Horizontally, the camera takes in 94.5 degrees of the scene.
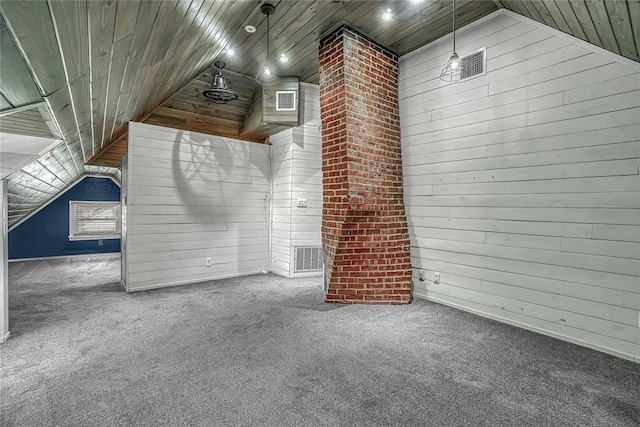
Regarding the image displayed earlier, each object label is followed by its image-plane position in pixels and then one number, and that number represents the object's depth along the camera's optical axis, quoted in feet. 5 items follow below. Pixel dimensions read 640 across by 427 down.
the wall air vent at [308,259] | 14.51
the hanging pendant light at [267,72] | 8.94
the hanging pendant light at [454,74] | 9.26
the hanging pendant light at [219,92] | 11.53
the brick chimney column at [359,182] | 10.15
